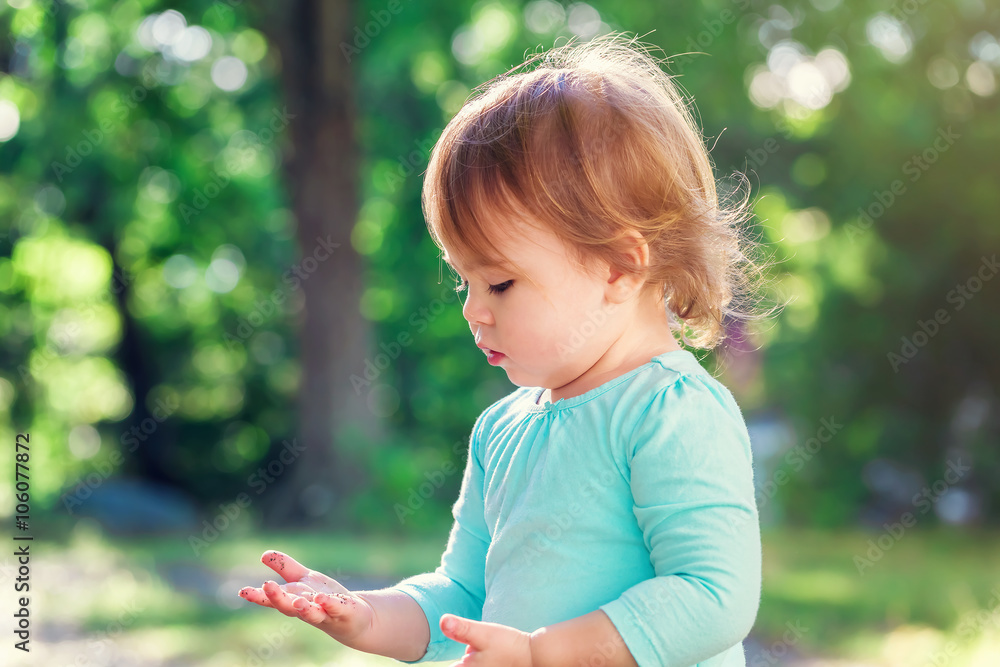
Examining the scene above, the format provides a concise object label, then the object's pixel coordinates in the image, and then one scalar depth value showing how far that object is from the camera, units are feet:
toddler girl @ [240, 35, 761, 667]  3.56
